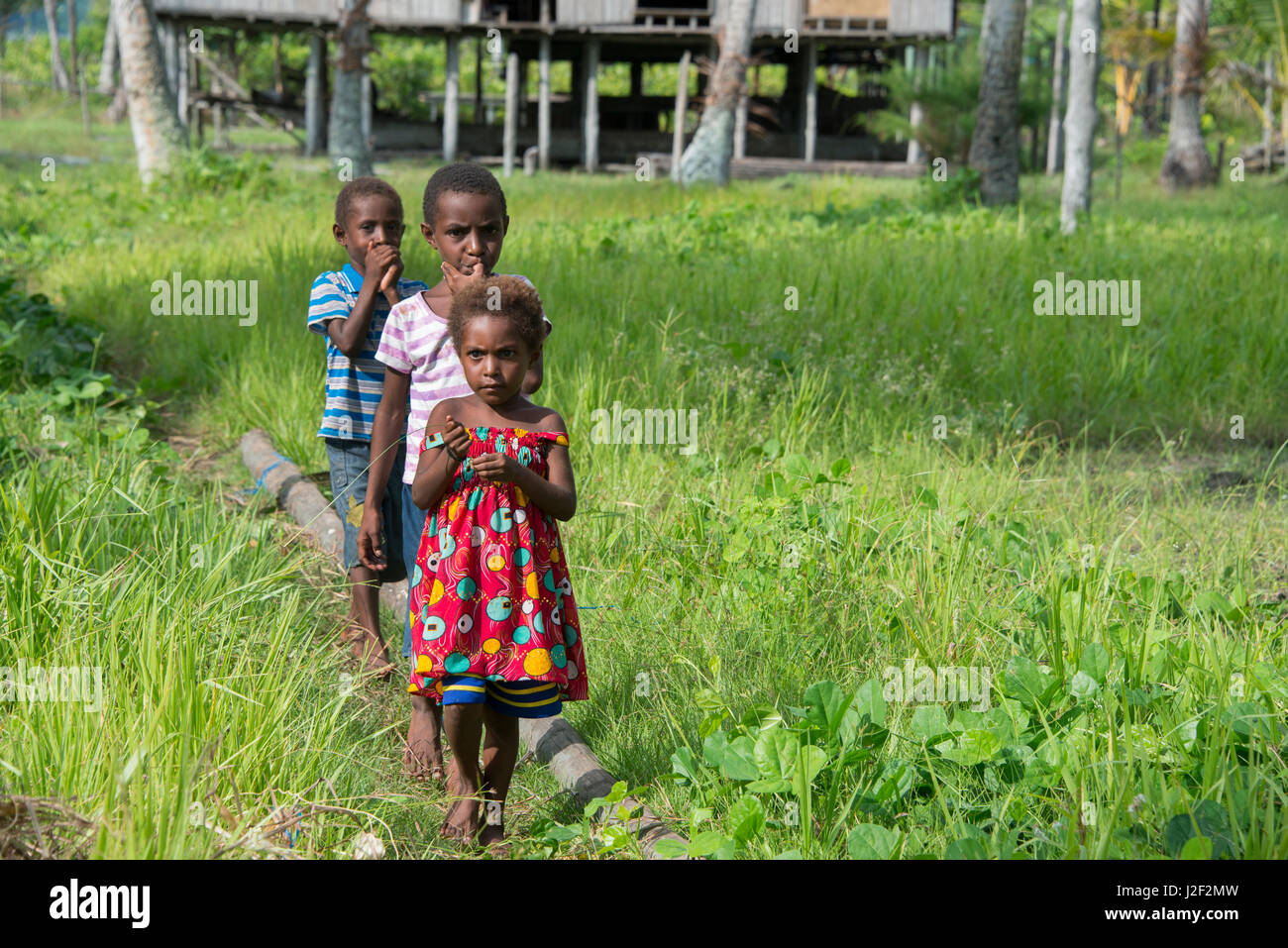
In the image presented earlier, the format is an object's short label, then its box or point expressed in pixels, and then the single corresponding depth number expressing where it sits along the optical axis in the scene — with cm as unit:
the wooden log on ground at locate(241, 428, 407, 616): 440
